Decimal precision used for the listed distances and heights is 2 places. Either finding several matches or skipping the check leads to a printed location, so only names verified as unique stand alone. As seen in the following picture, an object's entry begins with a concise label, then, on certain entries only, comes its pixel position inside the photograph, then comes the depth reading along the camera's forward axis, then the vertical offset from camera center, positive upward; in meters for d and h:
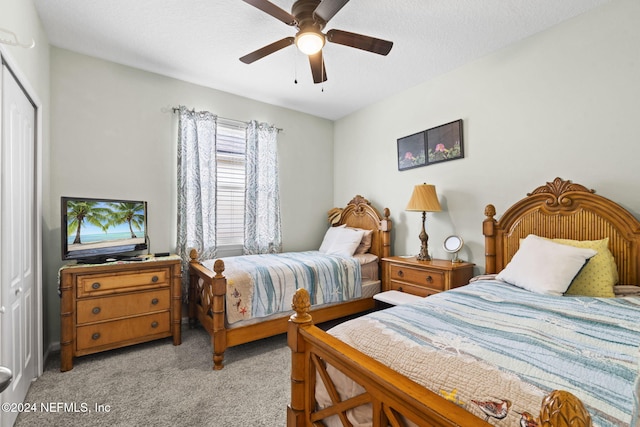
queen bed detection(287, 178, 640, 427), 0.78 -0.48
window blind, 3.61 +0.43
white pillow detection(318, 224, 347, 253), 3.85 -0.30
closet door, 1.58 -0.15
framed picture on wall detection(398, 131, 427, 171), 3.32 +0.75
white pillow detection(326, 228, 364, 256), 3.49 -0.33
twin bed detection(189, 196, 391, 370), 2.43 -0.65
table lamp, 2.96 +0.12
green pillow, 1.80 -0.40
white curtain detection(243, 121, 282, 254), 3.73 +0.30
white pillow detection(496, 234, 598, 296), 1.78 -0.34
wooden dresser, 2.31 -0.76
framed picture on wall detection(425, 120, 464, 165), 2.98 +0.77
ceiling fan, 1.80 +1.25
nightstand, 2.61 -0.57
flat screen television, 2.42 -0.10
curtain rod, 3.29 +1.21
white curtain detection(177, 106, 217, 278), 3.25 +0.38
